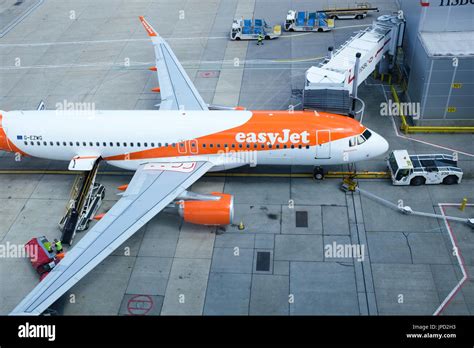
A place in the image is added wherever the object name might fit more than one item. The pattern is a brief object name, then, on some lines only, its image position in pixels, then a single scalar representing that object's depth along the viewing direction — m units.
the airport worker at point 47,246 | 29.58
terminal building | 36.44
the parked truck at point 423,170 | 33.34
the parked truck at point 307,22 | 53.19
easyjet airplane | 31.44
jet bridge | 35.88
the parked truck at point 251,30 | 52.69
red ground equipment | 28.69
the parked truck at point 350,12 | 54.88
